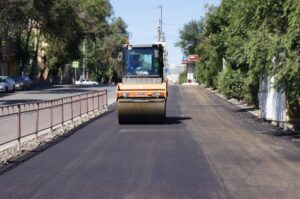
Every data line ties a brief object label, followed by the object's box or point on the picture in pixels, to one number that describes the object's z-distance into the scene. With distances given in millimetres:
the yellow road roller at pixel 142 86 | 22984
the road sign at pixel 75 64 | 94712
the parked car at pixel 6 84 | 54253
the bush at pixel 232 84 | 42131
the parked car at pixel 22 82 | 61447
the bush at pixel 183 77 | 136500
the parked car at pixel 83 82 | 95056
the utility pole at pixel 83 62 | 103562
